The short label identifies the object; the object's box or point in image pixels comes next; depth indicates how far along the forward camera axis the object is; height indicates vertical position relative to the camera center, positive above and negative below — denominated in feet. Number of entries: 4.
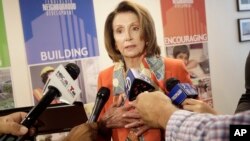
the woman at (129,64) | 4.12 -0.26
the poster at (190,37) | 8.04 +0.20
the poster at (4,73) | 6.20 -0.29
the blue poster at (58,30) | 6.46 +0.57
